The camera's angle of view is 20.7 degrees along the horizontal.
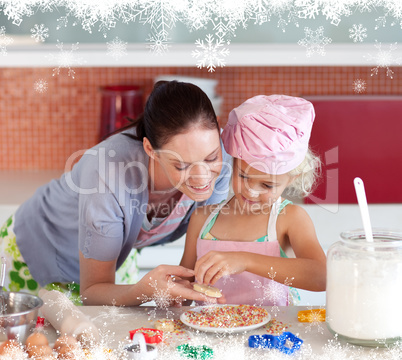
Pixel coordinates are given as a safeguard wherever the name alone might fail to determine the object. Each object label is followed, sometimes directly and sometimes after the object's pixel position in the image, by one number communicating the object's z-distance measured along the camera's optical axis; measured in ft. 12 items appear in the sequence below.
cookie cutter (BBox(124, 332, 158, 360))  6.70
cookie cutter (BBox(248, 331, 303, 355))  6.89
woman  8.25
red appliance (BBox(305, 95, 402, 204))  13.07
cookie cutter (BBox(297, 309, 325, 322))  7.46
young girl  8.21
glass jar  6.76
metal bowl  6.78
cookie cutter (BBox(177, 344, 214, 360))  6.75
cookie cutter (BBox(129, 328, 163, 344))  7.03
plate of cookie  7.19
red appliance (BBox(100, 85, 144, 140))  14.62
